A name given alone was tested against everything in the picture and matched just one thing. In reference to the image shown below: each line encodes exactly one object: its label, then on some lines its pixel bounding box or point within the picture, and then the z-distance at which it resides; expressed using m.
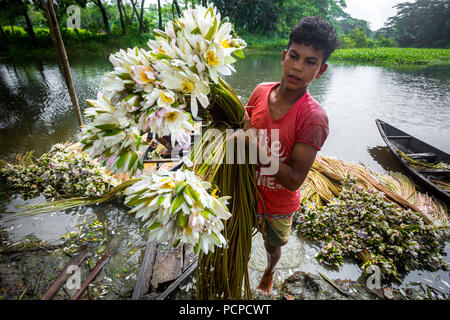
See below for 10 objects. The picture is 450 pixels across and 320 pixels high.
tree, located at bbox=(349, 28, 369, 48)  33.00
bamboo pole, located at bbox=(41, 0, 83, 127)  2.71
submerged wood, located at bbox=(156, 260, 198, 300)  1.63
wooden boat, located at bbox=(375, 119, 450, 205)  3.39
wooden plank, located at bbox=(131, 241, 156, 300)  1.67
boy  1.12
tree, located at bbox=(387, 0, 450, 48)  27.17
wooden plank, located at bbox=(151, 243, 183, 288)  1.78
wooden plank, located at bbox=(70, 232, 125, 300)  1.76
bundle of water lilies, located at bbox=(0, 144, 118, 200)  2.85
